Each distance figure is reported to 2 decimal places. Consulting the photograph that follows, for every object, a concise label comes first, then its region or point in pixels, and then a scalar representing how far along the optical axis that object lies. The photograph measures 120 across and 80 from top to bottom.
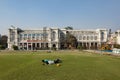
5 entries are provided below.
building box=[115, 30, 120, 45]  47.70
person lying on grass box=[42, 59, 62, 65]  11.38
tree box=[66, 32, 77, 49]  48.08
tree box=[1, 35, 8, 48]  54.25
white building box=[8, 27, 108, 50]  48.61
